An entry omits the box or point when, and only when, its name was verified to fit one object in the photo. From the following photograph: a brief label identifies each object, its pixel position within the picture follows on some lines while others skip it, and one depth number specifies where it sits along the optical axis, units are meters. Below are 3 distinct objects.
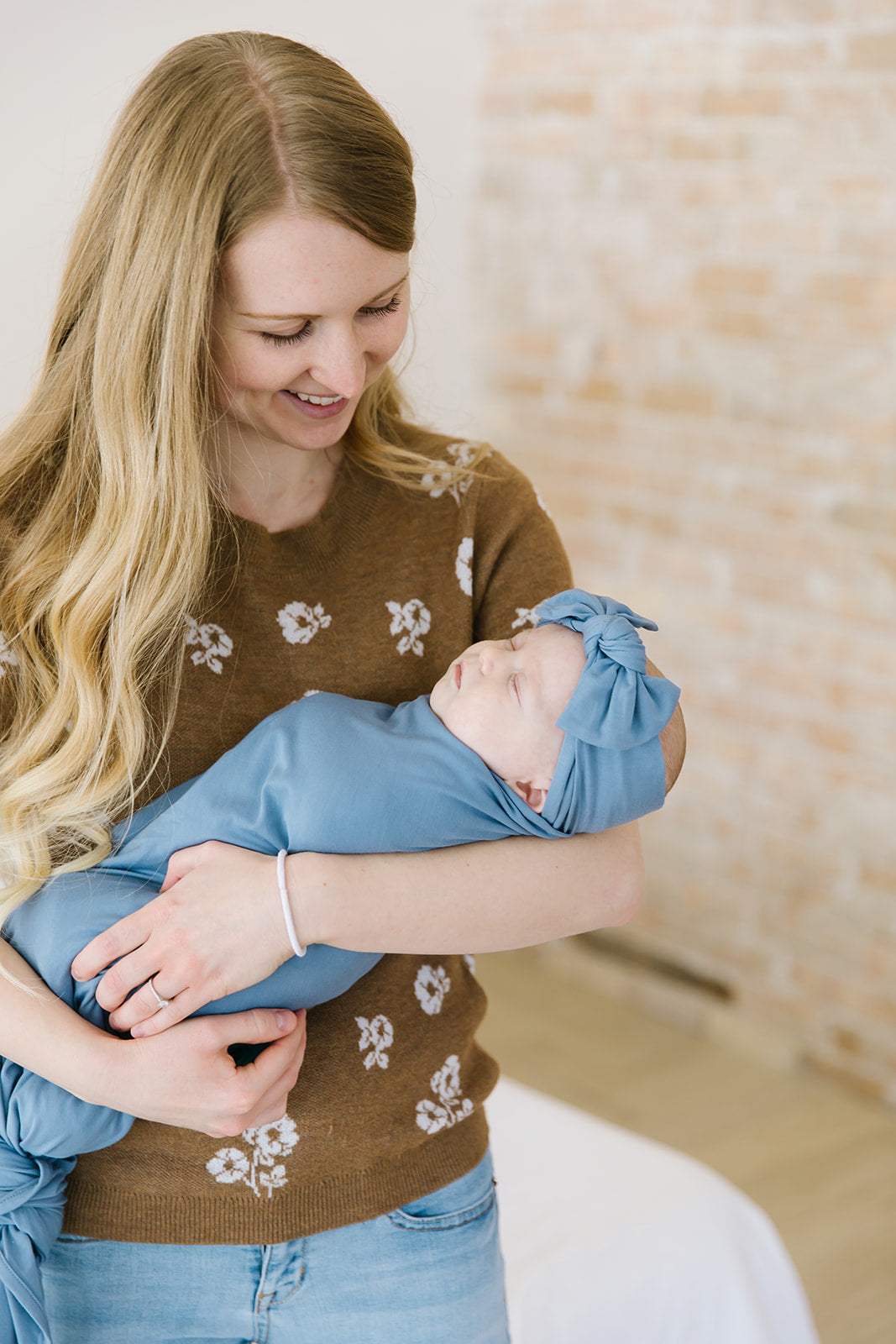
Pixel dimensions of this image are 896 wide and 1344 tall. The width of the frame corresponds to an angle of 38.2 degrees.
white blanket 1.84
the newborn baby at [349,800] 1.19
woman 1.17
